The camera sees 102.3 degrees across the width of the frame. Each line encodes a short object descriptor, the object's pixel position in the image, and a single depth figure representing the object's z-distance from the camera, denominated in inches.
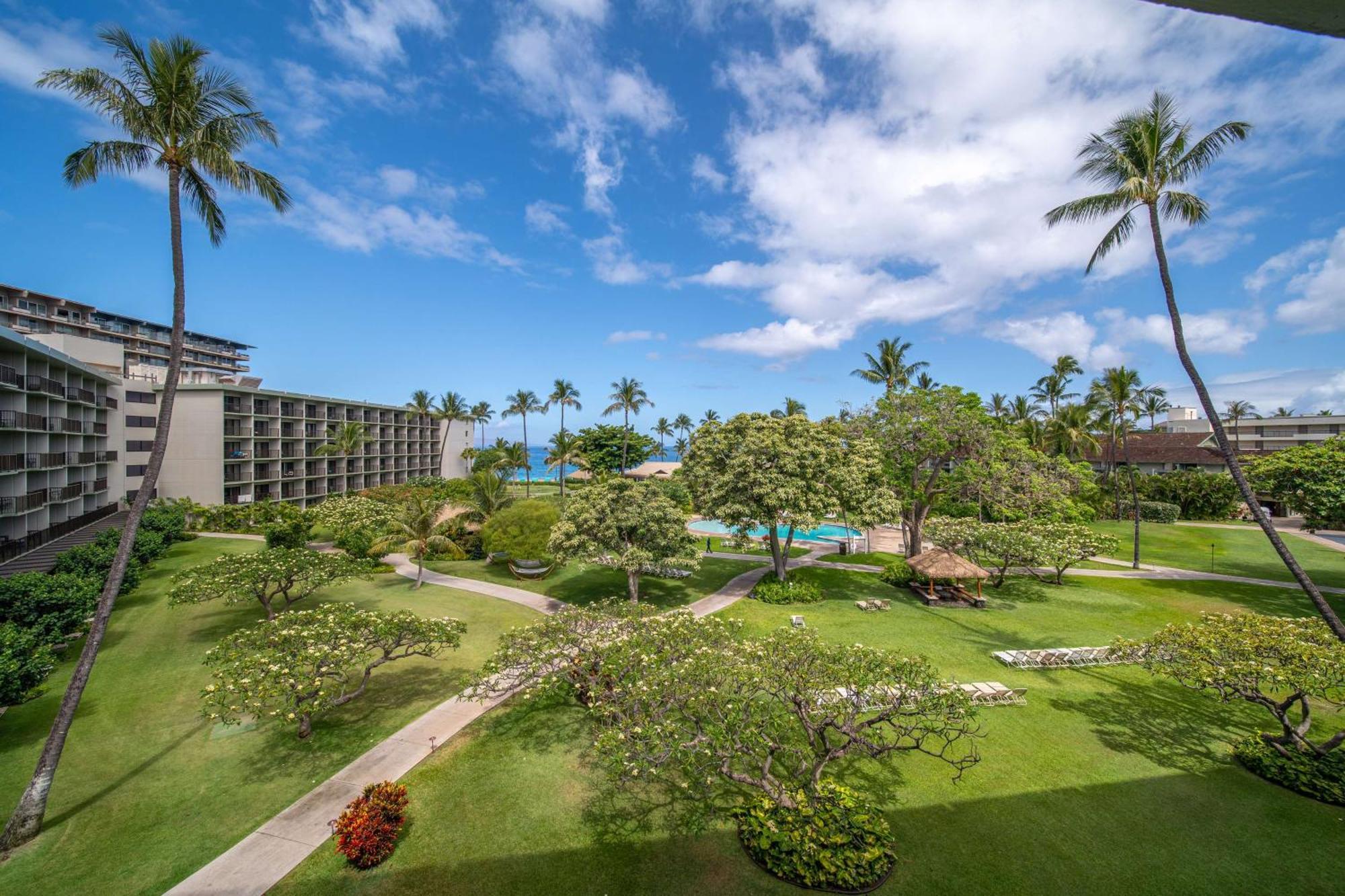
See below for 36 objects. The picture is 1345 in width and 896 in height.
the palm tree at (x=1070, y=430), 1918.1
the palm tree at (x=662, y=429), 3784.5
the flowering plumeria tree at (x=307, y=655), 478.6
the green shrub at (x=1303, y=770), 448.1
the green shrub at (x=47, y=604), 636.1
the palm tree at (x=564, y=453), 2464.3
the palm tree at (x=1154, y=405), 1820.9
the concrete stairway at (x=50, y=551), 915.4
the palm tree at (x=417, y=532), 1120.8
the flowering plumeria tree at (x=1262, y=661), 453.7
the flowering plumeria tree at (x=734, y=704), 406.6
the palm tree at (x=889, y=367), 1711.4
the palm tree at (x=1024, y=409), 2399.1
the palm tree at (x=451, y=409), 2812.5
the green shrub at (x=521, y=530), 1104.8
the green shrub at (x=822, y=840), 369.1
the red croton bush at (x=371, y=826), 383.6
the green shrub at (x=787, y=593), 992.9
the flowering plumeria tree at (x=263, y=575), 735.1
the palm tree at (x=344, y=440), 2196.1
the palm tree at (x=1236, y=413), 2438.2
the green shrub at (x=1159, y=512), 1802.4
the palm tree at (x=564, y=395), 2790.4
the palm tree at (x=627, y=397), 2721.5
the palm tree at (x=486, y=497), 1380.7
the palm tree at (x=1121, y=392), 1293.1
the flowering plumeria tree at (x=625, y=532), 910.4
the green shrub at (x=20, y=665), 492.7
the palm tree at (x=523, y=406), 2898.6
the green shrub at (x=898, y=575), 1097.4
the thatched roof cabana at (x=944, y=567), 946.7
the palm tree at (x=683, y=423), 3833.7
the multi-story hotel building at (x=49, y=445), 1024.2
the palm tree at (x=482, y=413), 3446.9
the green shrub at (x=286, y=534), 1277.1
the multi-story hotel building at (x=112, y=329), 2578.7
